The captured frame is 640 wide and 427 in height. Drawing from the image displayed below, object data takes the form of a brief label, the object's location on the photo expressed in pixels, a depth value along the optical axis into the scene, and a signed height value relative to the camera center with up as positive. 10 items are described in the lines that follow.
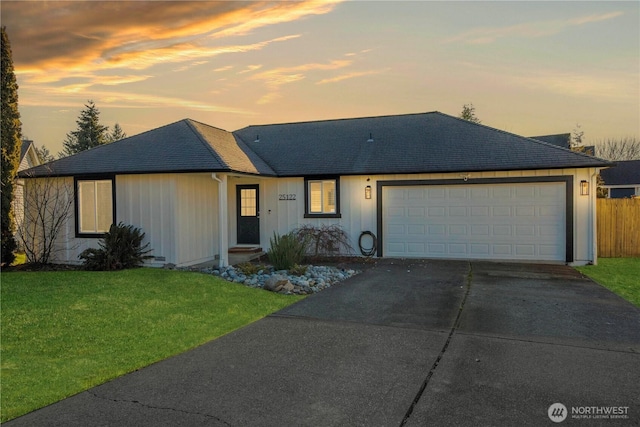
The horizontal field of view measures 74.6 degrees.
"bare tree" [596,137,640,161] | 52.06 +6.68
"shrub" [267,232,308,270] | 10.56 -1.24
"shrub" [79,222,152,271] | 10.66 -1.18
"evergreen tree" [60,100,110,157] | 38.91 +7.41
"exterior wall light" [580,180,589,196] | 11.55 +0.37
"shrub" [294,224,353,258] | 13.35 -1.13
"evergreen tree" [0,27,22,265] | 11.48 +1.78
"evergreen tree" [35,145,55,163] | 57.76 +7.78
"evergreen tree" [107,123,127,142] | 53.97 +9.68
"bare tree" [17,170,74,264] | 12.24 -0.16
